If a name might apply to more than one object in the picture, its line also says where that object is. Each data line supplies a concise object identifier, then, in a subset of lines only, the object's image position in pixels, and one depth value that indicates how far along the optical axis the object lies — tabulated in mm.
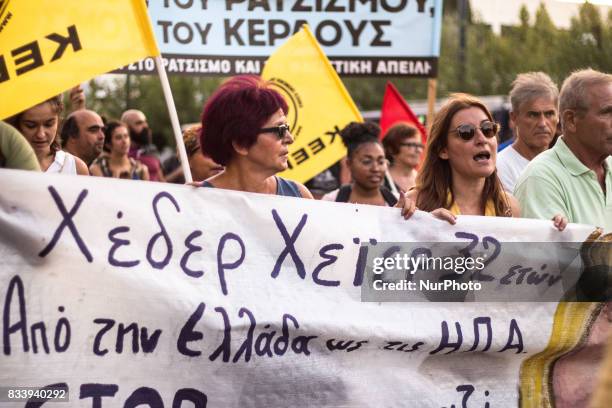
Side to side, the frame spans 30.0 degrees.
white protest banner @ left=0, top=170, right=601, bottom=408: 3840
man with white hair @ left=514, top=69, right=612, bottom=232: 4941
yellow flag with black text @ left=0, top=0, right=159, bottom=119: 4707
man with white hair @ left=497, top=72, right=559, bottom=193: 6550
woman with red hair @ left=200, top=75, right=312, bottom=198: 4625
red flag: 9719
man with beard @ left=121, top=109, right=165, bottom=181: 11023
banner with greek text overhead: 8125
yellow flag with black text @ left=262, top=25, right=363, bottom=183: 7738
